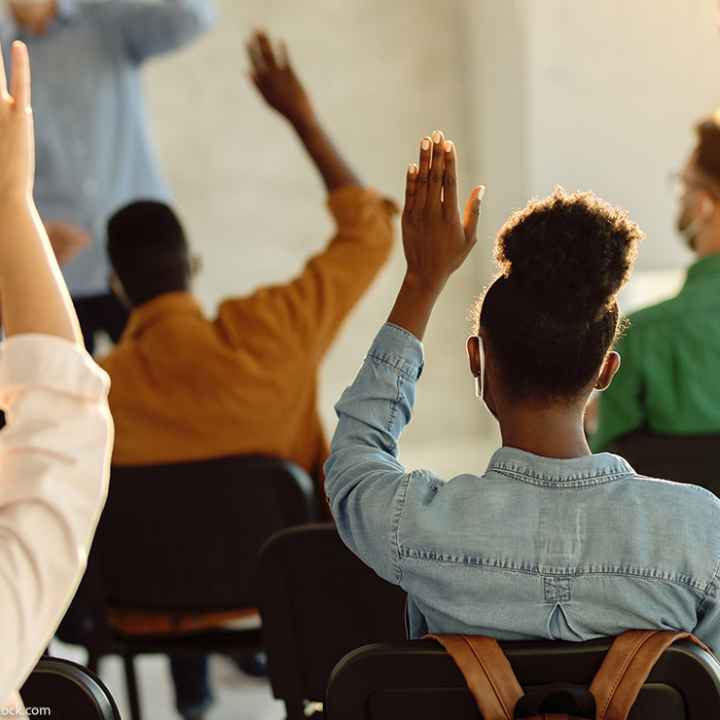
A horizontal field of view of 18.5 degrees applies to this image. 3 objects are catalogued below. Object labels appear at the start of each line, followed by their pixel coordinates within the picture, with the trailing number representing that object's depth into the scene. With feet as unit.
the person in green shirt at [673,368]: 13.15
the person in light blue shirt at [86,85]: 18.90
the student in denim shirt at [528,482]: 6.15
